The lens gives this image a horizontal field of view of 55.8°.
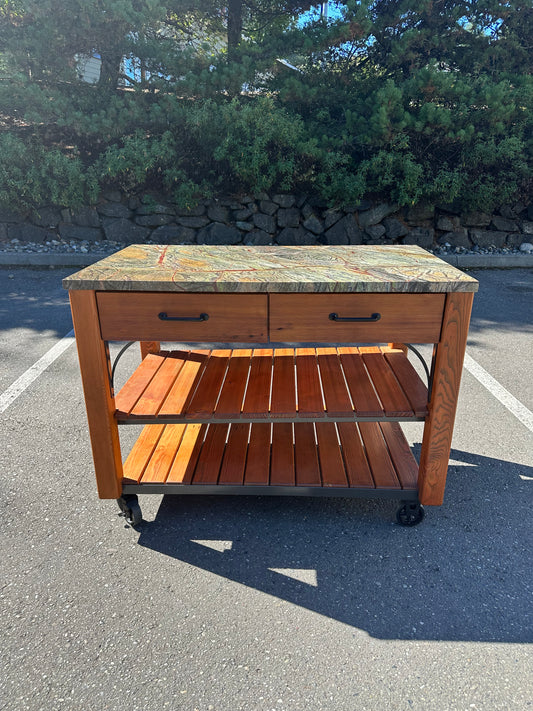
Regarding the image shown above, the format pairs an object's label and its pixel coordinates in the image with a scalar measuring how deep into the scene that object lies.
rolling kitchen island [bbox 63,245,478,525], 2.00
